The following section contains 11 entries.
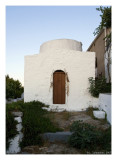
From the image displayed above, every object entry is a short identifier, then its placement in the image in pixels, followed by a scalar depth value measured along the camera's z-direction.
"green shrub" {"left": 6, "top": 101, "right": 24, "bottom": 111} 4.22
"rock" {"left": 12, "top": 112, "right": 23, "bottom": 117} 4.02
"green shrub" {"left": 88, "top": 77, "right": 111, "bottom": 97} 7.54
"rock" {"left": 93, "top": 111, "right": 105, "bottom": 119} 5.94
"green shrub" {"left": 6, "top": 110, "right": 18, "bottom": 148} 3.58
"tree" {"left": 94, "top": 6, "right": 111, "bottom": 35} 9.27
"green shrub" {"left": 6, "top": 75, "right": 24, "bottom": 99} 10.14
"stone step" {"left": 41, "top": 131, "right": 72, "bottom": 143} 4.22
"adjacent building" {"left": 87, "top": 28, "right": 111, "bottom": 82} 9.72
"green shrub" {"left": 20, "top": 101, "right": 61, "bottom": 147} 4.04
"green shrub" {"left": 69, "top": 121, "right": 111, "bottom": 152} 3.62
